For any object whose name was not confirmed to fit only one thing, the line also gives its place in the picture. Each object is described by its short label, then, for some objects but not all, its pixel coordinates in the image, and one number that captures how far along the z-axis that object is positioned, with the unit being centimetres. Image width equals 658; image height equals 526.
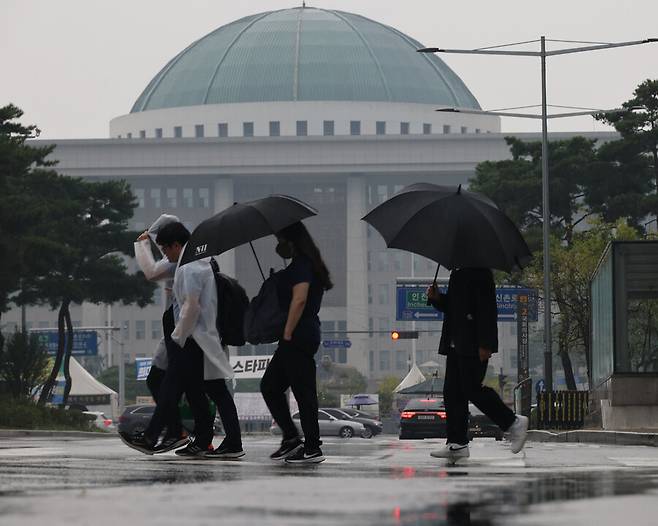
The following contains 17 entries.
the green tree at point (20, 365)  4341
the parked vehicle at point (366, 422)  6912
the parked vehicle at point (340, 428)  6669
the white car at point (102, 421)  6721
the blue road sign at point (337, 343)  10469
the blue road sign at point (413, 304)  6993
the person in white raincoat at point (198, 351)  1396
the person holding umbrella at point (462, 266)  1377
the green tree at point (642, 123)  5984
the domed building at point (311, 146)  15938
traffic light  7614
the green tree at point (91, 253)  5847
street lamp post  4488
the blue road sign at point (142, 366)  8537
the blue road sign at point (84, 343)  10225
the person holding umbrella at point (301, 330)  1338
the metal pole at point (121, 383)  10316
